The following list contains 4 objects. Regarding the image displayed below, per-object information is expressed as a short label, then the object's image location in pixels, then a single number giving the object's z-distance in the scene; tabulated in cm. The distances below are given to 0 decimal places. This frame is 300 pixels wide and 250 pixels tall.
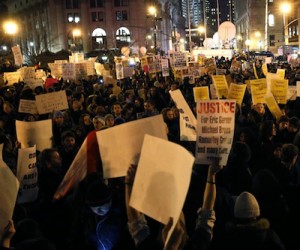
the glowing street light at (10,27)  1620
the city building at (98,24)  6670
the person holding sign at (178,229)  244
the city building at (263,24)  6534
